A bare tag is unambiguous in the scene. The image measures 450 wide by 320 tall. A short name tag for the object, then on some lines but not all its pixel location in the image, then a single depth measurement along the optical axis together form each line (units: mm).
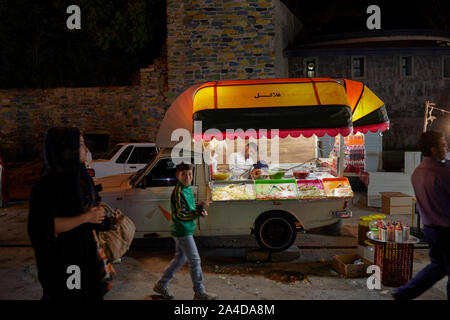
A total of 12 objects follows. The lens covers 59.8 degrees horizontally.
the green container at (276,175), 7762
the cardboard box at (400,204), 9602
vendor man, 9531
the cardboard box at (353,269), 5750
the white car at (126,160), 11516
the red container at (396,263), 5297
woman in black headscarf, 2867
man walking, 4301
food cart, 6836
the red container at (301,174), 7907
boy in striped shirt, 4852
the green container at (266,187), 6809
